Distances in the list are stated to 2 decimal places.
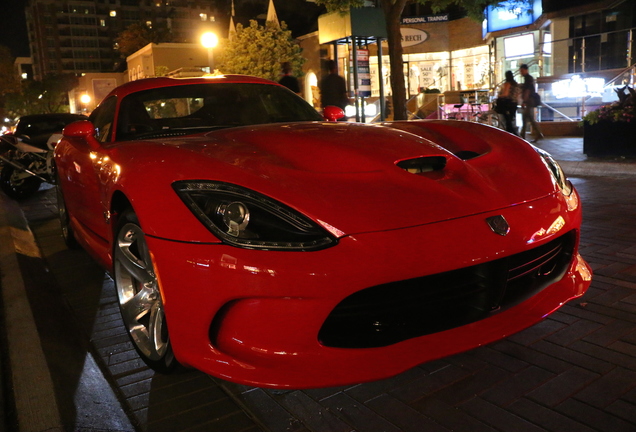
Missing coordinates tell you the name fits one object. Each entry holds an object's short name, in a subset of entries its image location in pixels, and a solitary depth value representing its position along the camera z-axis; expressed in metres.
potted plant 9.25
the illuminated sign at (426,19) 29.81
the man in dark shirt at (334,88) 9.75
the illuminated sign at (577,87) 14.75
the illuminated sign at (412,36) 29.00
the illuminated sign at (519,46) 21.34
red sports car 2.01
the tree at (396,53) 12.65
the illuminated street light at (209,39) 15.98
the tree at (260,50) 28.02
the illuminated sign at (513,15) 20.28
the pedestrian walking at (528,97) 12.77
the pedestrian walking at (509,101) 12.40
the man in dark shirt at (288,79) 9.50
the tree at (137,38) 68.25
